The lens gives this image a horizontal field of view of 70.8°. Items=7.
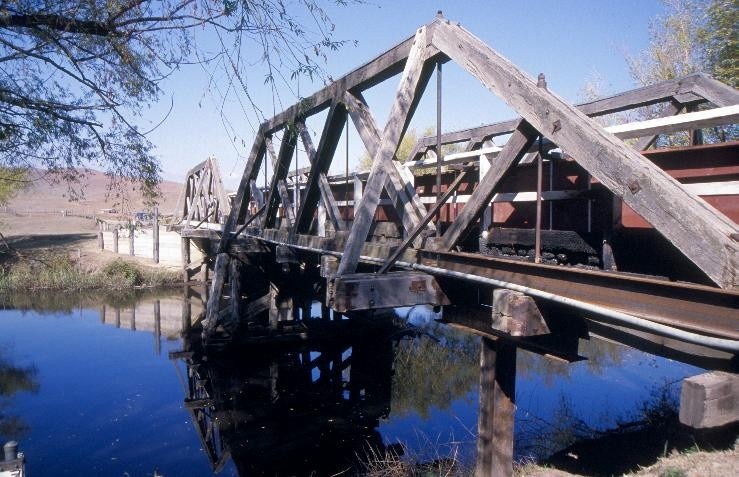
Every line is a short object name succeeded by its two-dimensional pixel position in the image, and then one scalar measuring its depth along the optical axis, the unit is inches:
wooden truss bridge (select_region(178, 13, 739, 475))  97.5
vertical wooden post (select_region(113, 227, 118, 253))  970.6
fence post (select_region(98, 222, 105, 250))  1023.0
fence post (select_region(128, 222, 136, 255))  934.1
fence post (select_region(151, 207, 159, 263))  879.0
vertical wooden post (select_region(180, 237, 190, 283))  828.6
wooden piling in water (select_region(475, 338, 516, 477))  178.4
